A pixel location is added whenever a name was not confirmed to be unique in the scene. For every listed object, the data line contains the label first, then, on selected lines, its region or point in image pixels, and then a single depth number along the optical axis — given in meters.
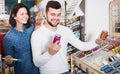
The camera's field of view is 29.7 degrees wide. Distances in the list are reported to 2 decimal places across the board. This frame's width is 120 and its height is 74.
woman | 2.07
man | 2.03
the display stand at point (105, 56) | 1.88
